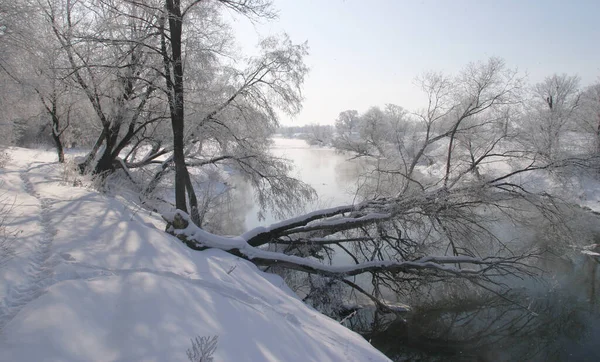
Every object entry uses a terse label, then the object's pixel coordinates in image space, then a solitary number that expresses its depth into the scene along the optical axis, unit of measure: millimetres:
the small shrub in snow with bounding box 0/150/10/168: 10852
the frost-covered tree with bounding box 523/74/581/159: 11586
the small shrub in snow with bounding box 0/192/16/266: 3527
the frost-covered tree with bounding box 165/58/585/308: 7504
